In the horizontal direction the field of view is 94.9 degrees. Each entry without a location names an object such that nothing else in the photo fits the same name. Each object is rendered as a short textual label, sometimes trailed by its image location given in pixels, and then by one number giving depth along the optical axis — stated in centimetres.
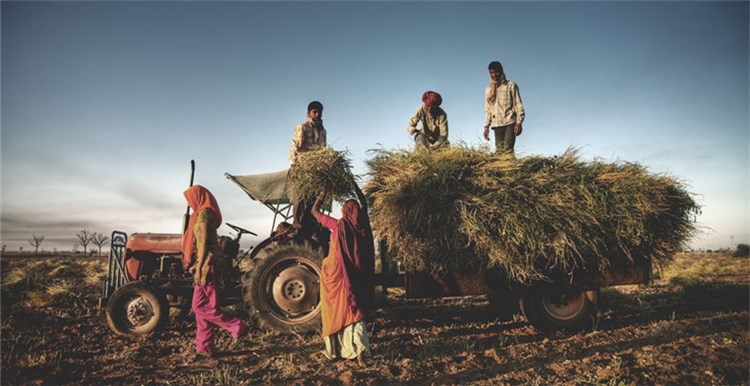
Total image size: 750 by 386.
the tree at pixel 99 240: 4309
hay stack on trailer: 369
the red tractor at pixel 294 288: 407
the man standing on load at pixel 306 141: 451
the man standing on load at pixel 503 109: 541
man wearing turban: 550
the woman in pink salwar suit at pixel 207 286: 378
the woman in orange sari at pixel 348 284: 342
